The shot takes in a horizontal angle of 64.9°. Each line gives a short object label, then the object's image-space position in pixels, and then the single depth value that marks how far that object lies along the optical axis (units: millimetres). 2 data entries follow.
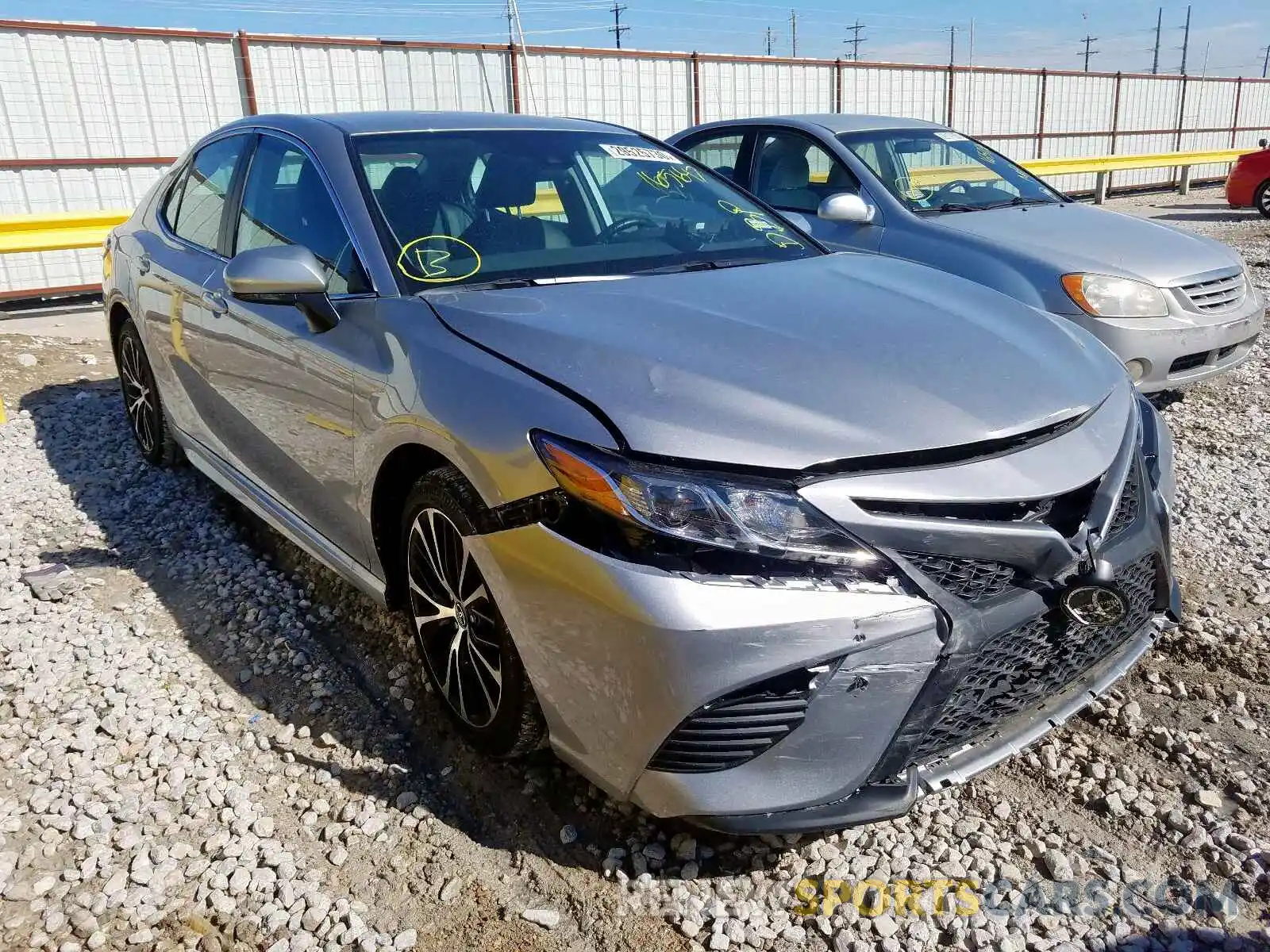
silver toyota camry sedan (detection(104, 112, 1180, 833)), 1923
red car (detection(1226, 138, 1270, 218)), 14109
